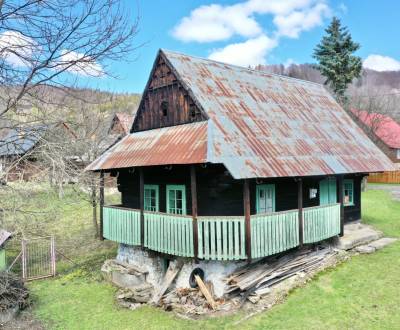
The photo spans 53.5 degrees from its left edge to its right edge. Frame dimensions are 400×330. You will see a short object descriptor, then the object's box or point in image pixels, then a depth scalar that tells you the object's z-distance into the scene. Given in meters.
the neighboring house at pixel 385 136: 38.03
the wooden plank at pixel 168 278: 12.82
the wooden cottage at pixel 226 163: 11.62
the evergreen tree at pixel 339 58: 37.03
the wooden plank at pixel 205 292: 11.65
